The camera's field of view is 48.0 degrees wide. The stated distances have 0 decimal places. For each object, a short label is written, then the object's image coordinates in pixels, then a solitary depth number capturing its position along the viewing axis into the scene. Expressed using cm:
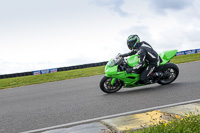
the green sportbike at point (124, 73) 732
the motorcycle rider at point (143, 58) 740
